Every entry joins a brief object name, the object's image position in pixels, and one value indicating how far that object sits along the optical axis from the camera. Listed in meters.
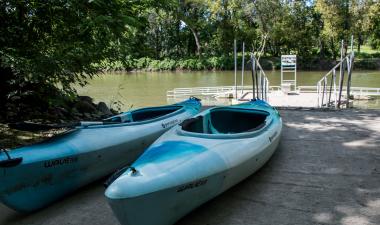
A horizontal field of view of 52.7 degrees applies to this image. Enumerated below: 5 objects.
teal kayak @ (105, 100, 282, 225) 2.88
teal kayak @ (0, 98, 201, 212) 3.55
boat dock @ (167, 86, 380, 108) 17.67
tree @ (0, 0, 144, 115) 5.36
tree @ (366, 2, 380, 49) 37.06
